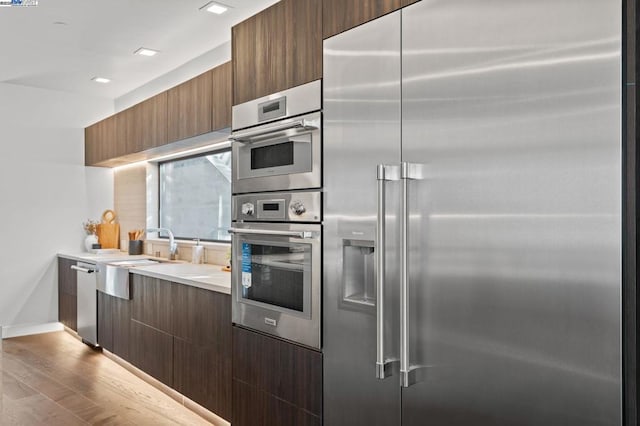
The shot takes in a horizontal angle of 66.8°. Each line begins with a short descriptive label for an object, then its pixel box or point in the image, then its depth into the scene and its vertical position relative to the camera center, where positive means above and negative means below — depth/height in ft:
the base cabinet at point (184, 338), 9.12 -2.64
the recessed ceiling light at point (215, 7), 10.15 +4.41
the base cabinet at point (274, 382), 6.82 -2.57
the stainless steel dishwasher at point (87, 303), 14.44 -2.70
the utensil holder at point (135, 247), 16.49 -1.09
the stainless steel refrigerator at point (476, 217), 4.06 -0.04
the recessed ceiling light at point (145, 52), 13.03 +4.46
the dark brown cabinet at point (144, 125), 13.01 +2.58
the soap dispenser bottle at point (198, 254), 13.73 -1.12
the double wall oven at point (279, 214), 6.86 +0.00
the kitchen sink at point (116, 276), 12.53 -1.67
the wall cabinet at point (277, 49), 6.99 +2.61
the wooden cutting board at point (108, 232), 17.89 -0.64
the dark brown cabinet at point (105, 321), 13.56 -3.03
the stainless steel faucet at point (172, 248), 14.75 -1.02
